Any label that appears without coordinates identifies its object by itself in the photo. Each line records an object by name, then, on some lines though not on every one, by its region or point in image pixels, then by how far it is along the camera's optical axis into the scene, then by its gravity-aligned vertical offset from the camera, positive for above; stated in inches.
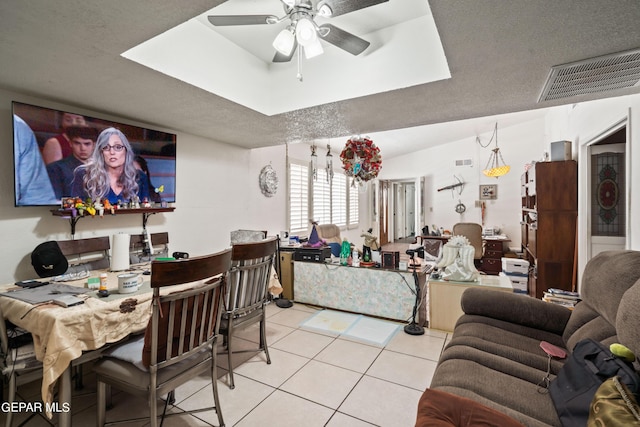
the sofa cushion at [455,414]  41.3 -30.4
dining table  57.0 -24.3
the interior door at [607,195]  120.1 +6.3
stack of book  96.6 -30.3
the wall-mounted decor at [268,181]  184.9 +19.7
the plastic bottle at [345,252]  145.3 -21.0
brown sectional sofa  46.8 -31.1
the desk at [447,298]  115.7 -36.0
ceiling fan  62.4 +44.6
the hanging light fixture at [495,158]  252.1 +46.6
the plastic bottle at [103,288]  70.9 -19.3
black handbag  40.1 -26.4
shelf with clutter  93.5 +0.9
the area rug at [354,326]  116.0 -50.8
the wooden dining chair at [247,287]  86.0 -24.2
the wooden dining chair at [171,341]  57.1 -28.1
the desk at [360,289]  127.9 -37.8
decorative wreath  138.4 +25.8
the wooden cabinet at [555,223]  137.3 -6.4
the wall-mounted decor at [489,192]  258.5 +16.6
